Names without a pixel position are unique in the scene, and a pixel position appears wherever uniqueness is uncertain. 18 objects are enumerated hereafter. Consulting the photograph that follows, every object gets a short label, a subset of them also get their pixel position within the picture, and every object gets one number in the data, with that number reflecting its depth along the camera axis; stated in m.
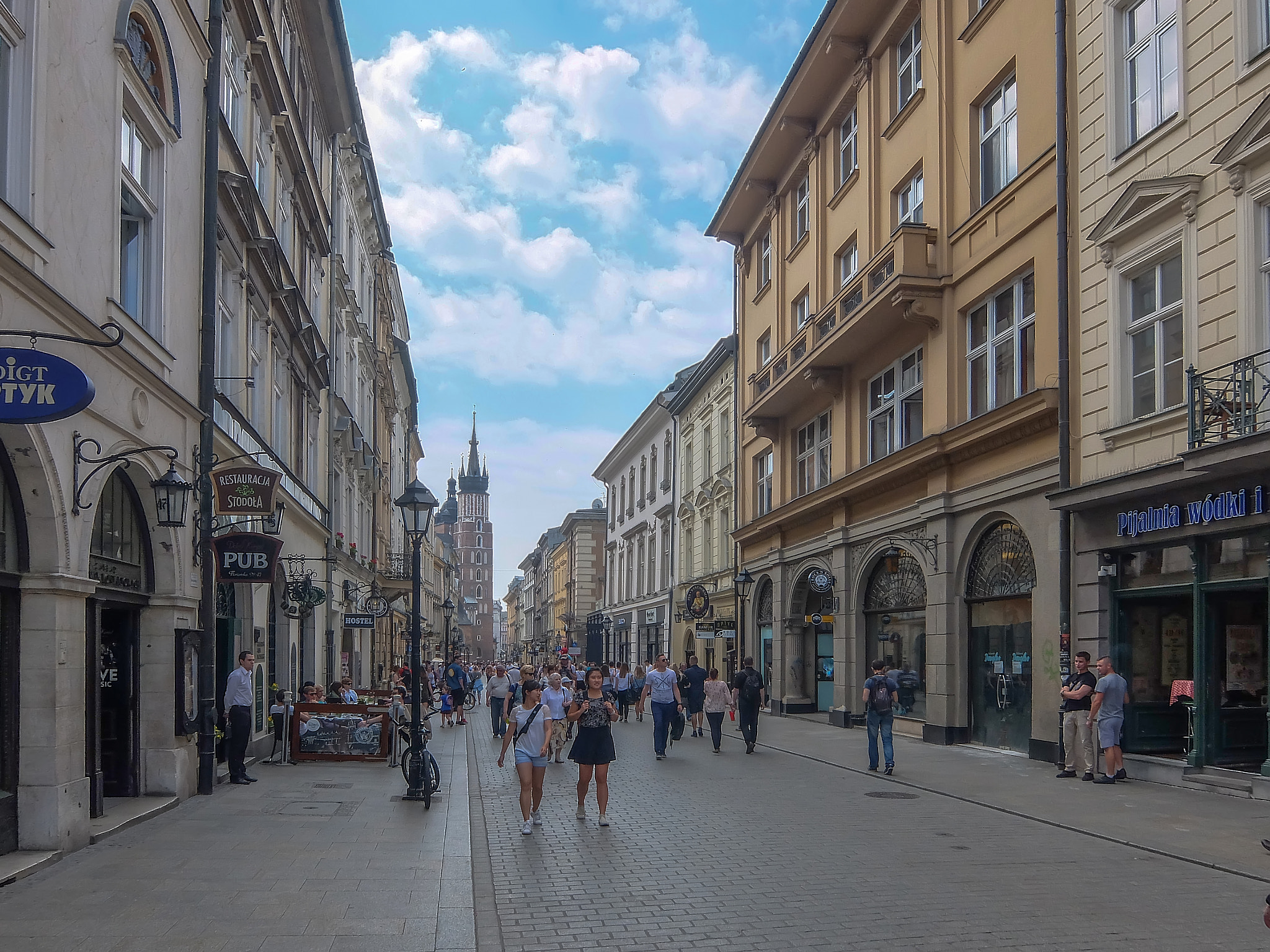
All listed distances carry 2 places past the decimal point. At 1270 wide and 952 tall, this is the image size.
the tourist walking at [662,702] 19.50
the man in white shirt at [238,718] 15.48
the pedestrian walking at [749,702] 20.27
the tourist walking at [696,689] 23.97
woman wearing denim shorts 11.80
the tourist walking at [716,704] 21.12
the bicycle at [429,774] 13.35
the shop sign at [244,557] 14.89
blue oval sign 7.30
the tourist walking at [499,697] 25.67
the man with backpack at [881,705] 16.44
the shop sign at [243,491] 14.10
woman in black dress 12.16
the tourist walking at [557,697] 14.26
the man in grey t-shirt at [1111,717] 15.16
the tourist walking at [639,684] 30.38
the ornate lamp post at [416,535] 14.46
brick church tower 171.62
